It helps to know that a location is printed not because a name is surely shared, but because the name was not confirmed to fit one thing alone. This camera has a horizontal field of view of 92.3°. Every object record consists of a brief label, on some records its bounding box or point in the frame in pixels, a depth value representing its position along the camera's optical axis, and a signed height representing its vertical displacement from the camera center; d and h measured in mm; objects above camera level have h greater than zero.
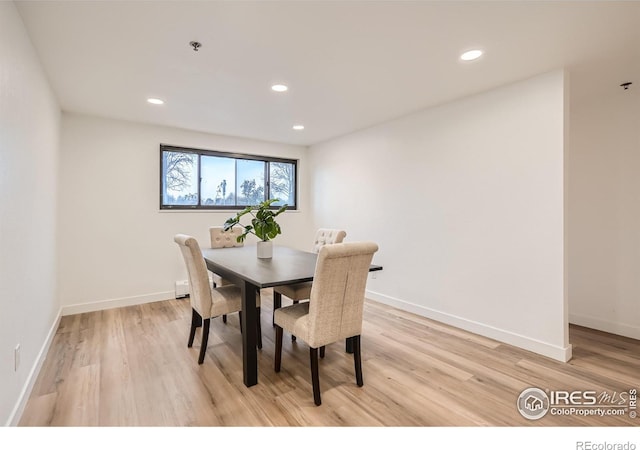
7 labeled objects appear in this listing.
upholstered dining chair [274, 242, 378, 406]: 1859 -488
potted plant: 2908 -19
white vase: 2908 -210
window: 4277 +745
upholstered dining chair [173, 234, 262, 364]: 2359 -555
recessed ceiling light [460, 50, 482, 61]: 2214 +1259
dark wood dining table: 2056 -337
